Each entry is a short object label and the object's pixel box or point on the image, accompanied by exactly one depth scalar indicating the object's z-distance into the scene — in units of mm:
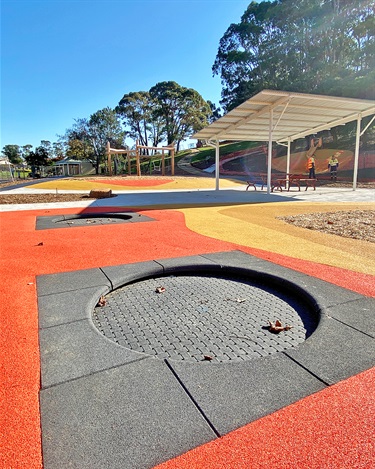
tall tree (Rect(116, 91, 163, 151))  45656
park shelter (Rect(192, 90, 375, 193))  11711
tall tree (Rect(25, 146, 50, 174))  48778
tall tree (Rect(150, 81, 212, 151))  44531
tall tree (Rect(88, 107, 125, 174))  42522
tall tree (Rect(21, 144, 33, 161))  71075
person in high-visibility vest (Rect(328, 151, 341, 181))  18477
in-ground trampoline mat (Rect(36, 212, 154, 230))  6903
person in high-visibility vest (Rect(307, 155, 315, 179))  16923
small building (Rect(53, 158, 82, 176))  48219
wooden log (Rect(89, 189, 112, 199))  13203
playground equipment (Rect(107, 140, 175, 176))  25506
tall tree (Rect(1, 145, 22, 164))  62094
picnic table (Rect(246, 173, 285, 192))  15277
